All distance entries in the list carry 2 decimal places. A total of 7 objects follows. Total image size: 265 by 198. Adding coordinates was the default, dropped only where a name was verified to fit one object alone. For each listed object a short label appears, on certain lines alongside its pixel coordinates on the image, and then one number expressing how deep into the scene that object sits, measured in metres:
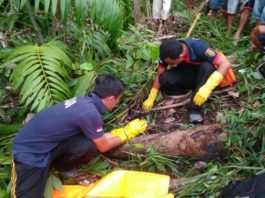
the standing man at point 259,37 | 1.92
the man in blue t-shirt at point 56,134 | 1.73
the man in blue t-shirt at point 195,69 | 2.03
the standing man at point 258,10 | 2.69
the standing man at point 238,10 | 2.83
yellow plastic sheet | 1.74
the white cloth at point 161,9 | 2.96
